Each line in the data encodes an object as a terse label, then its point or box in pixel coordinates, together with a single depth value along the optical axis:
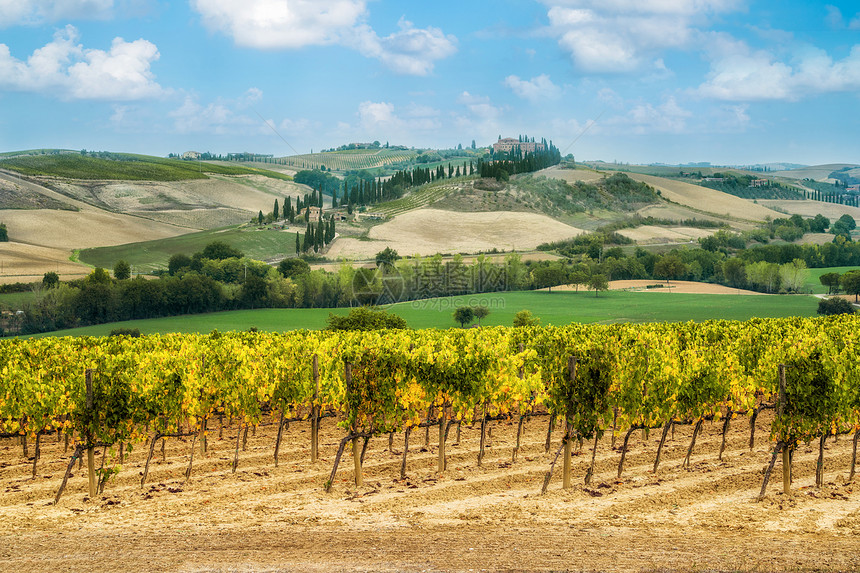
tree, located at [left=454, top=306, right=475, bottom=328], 81.62
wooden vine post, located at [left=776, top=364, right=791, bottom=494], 17.58
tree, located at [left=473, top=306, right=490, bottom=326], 83.44
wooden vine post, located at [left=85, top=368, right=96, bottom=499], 18.16
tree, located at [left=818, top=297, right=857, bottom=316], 83.19
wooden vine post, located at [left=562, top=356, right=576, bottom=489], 18.41
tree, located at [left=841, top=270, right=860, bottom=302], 94.81
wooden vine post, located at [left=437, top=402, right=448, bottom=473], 19.77
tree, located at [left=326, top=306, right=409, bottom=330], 51.97
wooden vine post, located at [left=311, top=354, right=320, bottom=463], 21.22
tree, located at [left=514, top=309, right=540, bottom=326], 65.29
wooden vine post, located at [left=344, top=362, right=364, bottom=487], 19.02
